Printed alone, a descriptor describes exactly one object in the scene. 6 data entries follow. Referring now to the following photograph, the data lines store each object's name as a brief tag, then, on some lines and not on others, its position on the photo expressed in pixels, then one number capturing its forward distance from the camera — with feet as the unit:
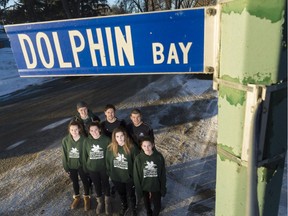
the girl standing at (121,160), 15.03
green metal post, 3.70
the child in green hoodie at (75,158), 16.20
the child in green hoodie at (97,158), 15.79
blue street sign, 4.77
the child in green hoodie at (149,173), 14.20
